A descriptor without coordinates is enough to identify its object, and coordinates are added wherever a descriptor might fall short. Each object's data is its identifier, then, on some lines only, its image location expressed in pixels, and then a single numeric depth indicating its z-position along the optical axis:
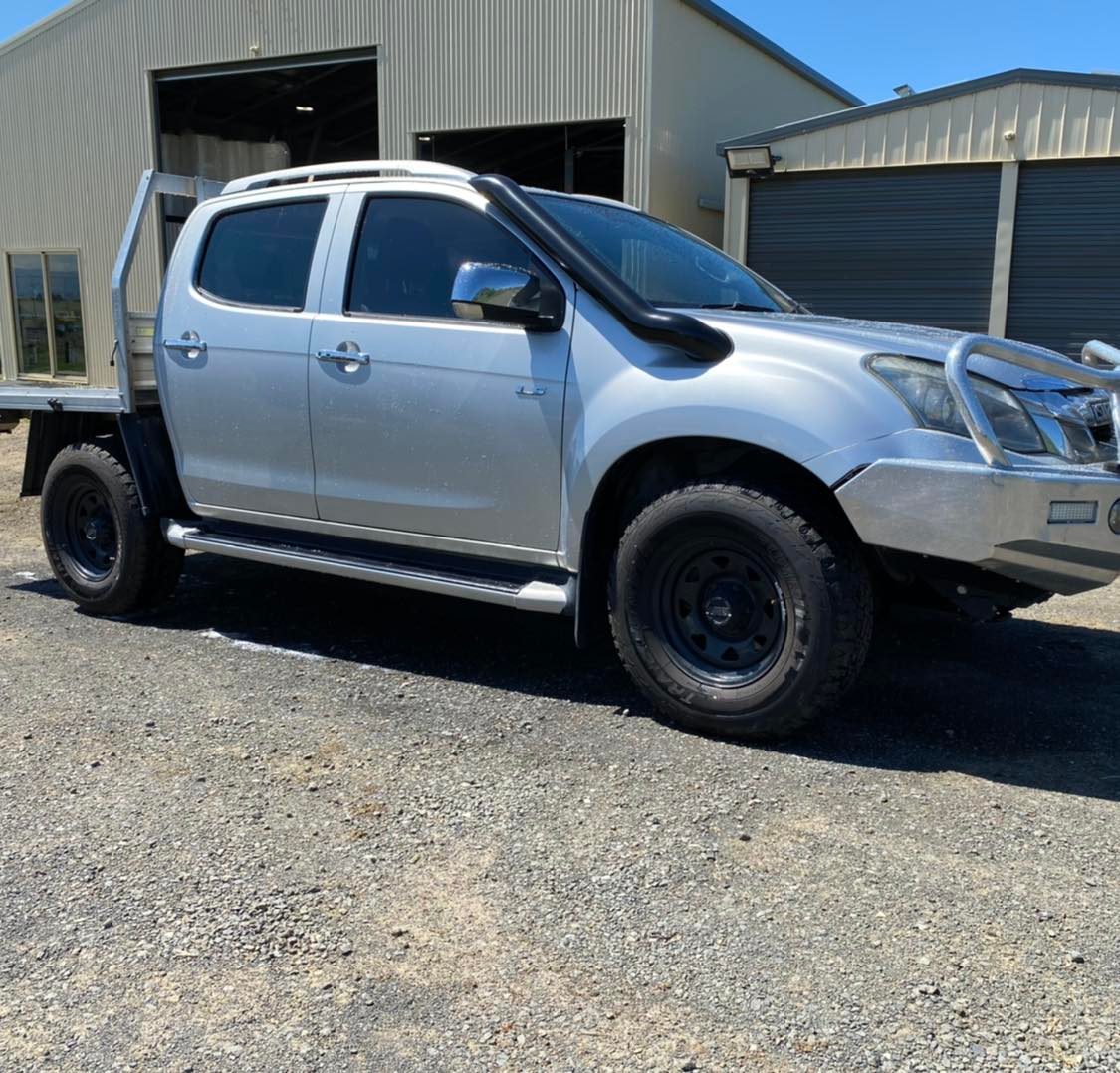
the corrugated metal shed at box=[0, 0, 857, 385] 13.59
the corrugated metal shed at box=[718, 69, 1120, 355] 11.60
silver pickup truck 3.59
